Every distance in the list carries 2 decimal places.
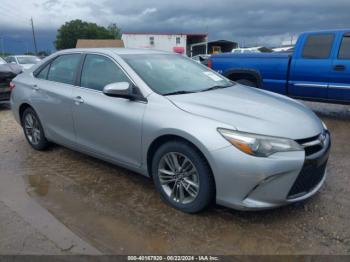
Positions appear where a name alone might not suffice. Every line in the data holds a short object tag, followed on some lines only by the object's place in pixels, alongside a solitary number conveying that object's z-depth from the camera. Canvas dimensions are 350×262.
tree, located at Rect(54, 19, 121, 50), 76.81
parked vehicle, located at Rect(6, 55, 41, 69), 17.31
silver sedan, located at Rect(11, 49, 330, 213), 2.88
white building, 50.91
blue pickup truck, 6.68
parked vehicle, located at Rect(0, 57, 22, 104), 9.12
